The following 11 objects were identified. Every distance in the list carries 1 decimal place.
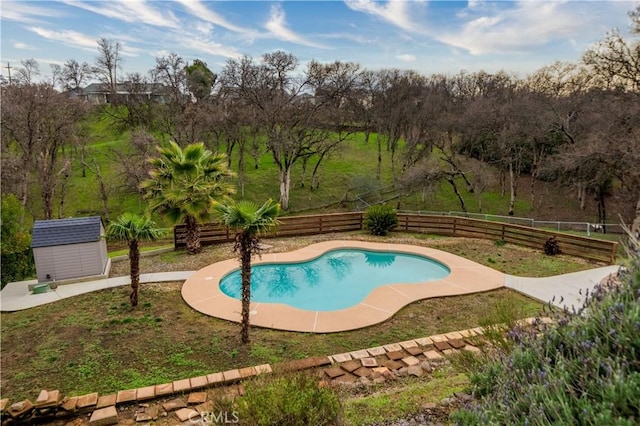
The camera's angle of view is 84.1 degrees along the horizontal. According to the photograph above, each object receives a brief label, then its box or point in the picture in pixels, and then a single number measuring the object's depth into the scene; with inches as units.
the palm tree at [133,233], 315.3
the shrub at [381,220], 602.9
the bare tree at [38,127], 700.0
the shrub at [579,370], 80.8
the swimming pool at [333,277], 397.1
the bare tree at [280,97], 866.8
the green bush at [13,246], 404.8
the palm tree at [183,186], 462.6
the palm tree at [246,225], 253.9
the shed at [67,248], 388.8
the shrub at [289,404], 124.6
